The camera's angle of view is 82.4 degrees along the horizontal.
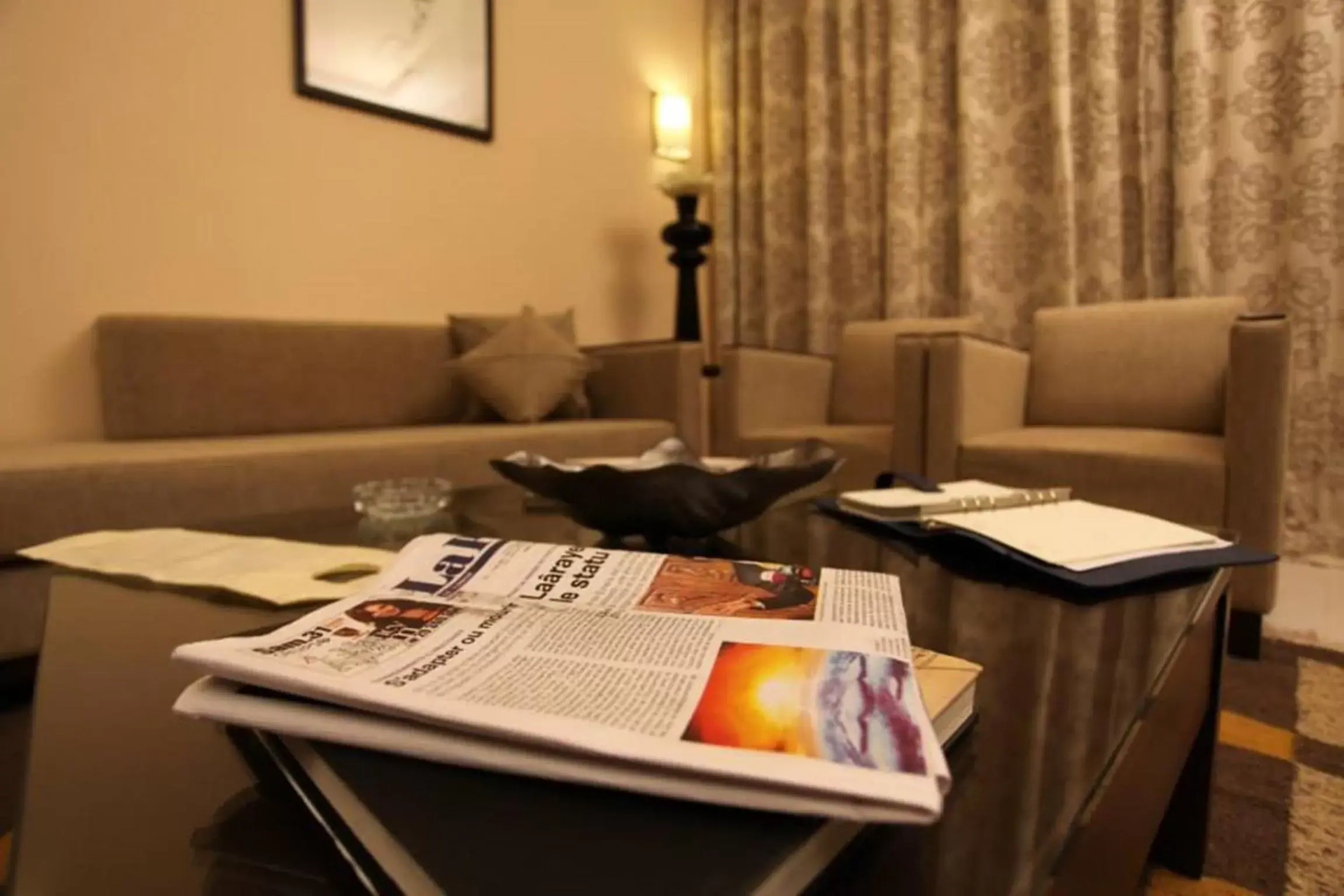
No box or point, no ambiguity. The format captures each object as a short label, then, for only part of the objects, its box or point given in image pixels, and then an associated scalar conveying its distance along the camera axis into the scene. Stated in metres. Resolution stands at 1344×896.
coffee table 0.26
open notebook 0.67
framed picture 2.16
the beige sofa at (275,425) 1.24
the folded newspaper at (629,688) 0.26
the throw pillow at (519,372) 2.03
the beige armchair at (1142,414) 1.42
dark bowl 0.71
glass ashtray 0.92
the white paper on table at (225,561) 0.61
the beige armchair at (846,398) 1.88
